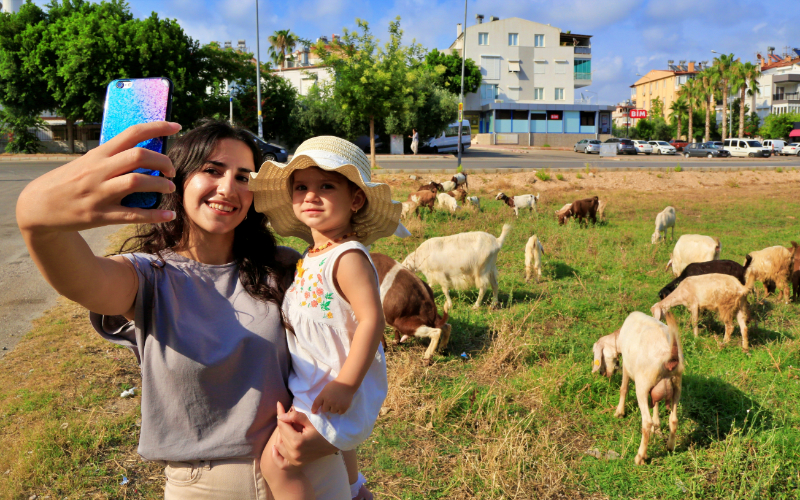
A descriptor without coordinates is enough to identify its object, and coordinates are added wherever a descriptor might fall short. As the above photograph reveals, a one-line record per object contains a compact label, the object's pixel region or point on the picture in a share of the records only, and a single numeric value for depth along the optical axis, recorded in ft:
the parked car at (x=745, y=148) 134.62
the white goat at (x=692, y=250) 27.81
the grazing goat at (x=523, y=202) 48.83
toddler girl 5.77
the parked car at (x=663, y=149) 142.31
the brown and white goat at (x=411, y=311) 19.35
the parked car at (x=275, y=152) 83.10
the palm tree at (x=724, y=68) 192.44
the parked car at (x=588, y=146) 140.05
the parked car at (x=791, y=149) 143.08
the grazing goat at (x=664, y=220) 37.63
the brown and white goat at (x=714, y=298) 19.79
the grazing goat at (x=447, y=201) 45.62
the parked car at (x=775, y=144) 146.49
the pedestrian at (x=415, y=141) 118.21
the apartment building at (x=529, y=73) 179.32
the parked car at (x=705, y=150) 134.10
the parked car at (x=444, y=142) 132.57
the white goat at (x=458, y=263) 24.72
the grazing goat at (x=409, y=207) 43.34
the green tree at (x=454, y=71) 175.22
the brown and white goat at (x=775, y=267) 25.27
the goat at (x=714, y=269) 23.09
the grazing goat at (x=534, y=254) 28.27
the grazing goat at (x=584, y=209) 44.50
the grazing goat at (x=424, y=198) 45.19
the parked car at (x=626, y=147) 140.11
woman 5.58
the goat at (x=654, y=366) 13.38
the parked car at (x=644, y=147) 141.95
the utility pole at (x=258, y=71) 93.20
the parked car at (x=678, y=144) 170.40
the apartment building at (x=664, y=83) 276.00
